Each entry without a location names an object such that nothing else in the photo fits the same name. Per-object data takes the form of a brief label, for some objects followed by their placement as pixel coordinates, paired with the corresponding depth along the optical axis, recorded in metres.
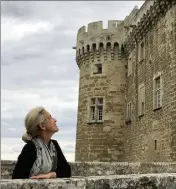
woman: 2.99
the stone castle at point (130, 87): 13.71
